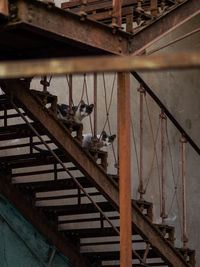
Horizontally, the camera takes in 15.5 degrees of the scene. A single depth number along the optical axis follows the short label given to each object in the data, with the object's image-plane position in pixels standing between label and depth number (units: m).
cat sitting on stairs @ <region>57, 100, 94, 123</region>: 7.08
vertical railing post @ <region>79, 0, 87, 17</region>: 5.90
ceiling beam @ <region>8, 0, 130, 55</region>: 5.31
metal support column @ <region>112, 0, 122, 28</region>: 6.20
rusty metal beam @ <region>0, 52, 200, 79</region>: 1.98
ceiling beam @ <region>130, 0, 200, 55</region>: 6.45
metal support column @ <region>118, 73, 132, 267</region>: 5.46
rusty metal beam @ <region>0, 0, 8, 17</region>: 5.16
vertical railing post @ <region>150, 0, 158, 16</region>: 6.73
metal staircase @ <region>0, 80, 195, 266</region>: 6.59
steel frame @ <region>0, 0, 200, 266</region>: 5.44
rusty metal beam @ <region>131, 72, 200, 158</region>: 7.16
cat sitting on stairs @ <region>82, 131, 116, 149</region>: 7.24
